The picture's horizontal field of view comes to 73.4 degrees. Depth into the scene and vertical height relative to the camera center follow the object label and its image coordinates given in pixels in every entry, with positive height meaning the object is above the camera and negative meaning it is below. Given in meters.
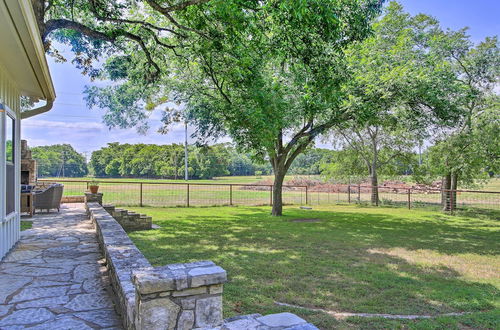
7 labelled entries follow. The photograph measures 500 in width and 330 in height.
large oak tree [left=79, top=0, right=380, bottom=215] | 6.09 +2.43
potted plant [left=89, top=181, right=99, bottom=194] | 9.44 -0.49
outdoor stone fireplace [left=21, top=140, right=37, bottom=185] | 10.66 +0.16
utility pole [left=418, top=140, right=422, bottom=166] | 17.08 +0.84
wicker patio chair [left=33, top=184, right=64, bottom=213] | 8.63 -0.71
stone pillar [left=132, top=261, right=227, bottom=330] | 1.92 -0.75
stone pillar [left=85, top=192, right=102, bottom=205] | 9.21 -0.75
